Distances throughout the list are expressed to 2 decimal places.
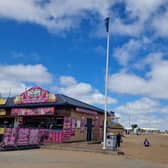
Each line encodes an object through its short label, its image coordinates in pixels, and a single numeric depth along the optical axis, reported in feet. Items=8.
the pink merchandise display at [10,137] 40.57
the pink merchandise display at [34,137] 45.19
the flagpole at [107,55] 42.43
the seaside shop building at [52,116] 52.83
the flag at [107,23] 44.82
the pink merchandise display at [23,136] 42.78
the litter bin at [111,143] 39.63
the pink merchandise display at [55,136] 51.69
